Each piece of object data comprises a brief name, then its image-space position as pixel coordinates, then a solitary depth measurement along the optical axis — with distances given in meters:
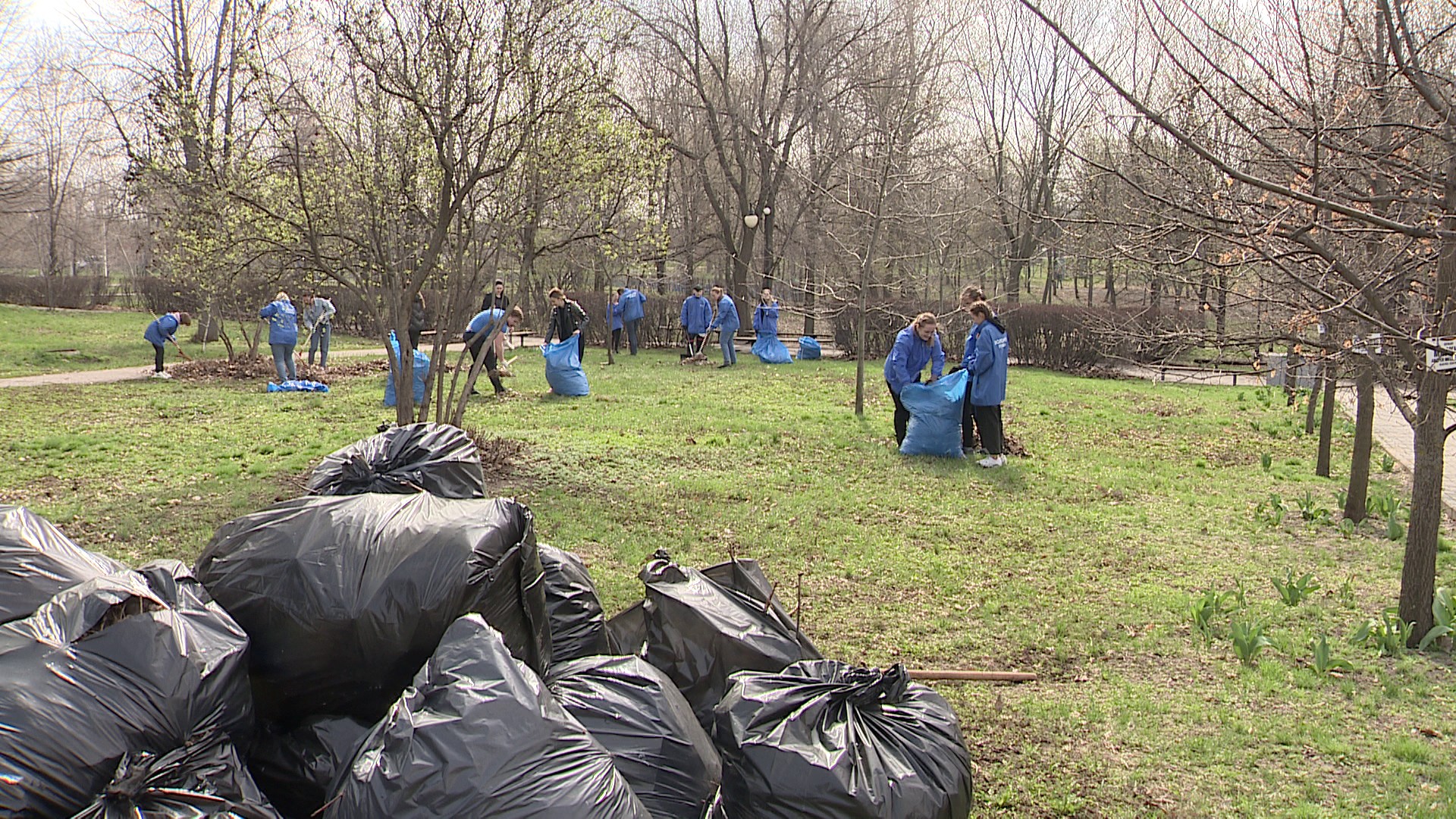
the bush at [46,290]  28.59
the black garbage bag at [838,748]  2.35
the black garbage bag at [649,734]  2.44
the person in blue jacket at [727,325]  18.78
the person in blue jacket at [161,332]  14.72
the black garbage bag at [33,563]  2.55
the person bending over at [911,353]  9.26
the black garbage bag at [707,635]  3.16
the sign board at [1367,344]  3.95
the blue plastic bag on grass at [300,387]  13.48
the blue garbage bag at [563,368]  12.99
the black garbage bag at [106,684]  1.94
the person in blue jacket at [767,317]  19.89
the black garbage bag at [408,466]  3.78
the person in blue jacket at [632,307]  20.55
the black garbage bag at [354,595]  2.54
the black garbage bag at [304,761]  2.50
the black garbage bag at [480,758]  1.90
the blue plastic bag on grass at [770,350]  19.95
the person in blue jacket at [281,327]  13.23
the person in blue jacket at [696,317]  20.27
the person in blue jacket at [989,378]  8.55
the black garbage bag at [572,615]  3.19
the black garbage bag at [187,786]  1.93
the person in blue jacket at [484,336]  12.03
